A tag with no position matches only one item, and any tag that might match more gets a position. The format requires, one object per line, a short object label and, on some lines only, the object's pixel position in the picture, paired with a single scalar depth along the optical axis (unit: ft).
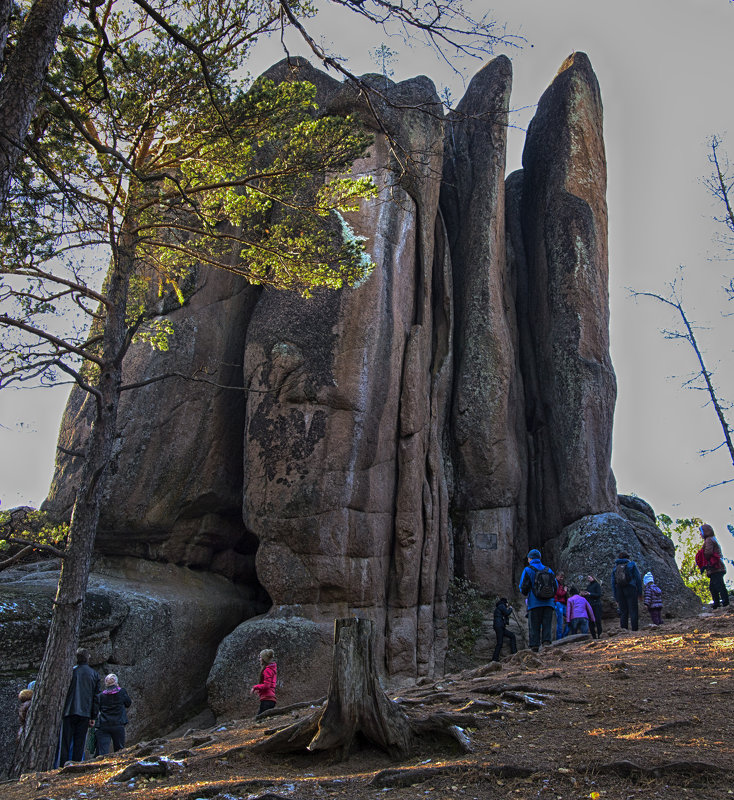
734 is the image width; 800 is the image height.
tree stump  18.22
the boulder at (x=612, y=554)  55.31
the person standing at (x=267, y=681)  34.06
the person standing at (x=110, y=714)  31.89
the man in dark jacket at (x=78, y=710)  31.68
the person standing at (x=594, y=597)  46.52
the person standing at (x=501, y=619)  49.26
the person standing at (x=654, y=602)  46.73
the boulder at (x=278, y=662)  45.60
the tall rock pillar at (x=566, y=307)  67.00
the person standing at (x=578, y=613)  44.68
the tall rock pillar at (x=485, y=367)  64.78
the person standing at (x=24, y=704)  31.14
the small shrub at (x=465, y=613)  57.16
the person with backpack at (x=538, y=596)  40.40
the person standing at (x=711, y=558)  41.39
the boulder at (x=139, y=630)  40.96
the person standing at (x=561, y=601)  47.57
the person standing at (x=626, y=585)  44.39
